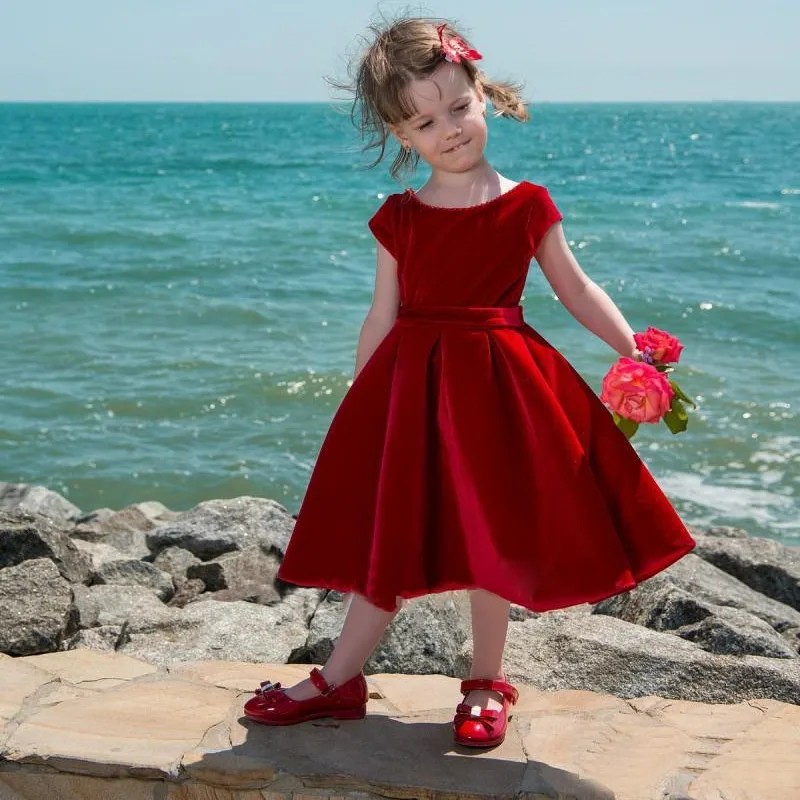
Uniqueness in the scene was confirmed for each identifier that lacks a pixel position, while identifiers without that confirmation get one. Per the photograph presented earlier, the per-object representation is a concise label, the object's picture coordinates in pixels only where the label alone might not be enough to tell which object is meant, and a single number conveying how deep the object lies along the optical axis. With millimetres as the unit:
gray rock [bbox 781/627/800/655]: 4172
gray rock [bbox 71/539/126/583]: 4742
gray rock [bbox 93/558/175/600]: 4609
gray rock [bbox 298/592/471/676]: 3398
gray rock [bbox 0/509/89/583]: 4188
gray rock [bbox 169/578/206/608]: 4633
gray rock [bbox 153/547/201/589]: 4900
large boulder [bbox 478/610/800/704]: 3189
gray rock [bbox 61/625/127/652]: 3744
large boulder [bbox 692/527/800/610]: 5016
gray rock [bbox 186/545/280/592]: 4695
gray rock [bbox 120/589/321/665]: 3797
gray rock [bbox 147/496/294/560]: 5070
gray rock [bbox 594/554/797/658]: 3580
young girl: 2594
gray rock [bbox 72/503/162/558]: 5613
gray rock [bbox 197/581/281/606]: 4512
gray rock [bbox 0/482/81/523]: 6348
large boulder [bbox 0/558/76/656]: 3514
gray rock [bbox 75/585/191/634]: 3961
